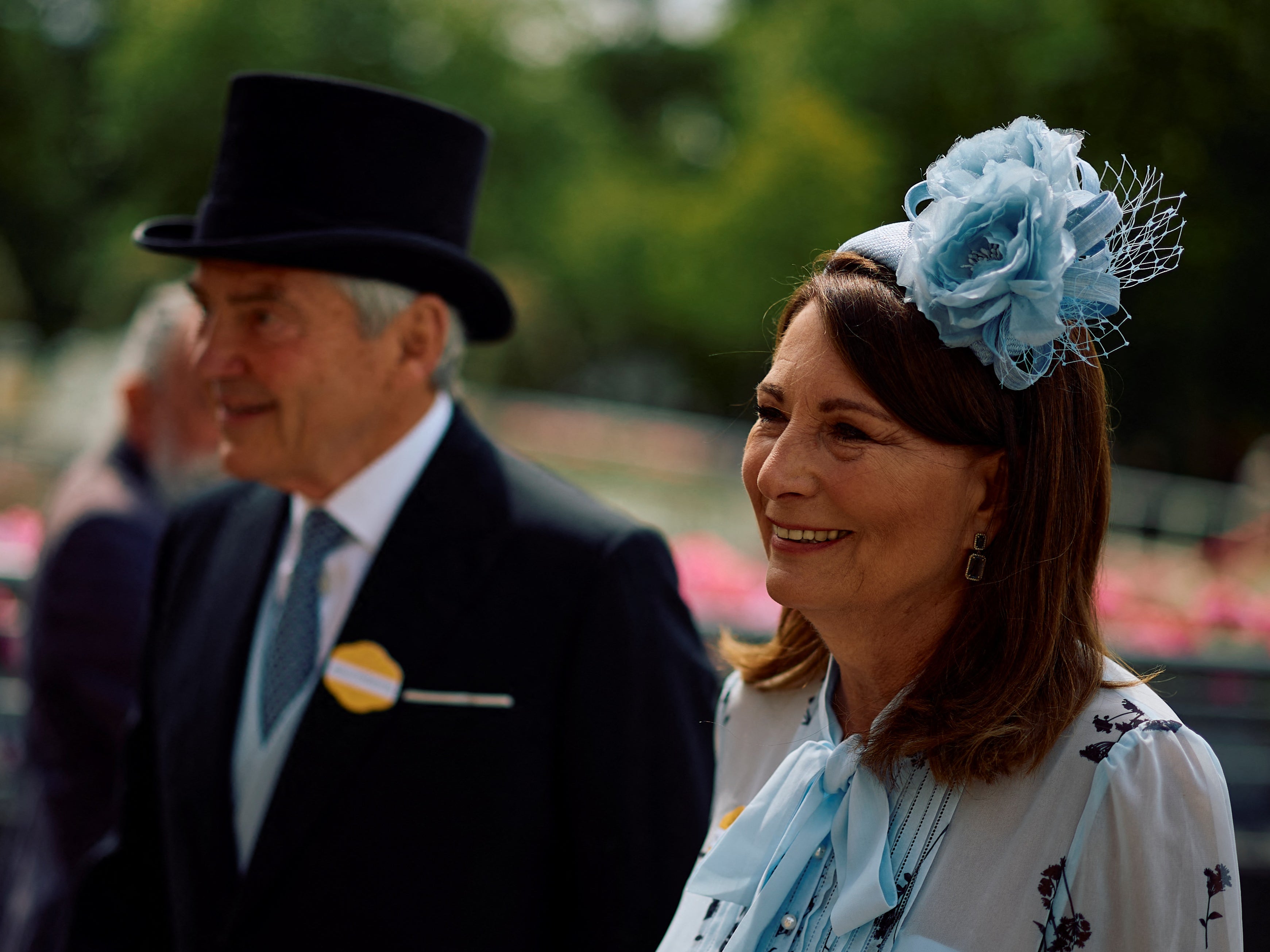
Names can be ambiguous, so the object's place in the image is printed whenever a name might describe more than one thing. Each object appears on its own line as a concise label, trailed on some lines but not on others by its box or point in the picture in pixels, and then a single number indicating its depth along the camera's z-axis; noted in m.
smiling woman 1.32
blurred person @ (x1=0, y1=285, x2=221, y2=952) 2.96
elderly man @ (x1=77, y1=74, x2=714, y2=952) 2.05
